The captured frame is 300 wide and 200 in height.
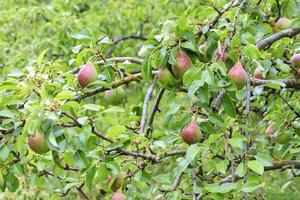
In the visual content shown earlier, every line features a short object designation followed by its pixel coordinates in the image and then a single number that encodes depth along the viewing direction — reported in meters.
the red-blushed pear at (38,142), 1.82
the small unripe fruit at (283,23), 2.40
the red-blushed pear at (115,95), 2.22
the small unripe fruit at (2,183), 2.05
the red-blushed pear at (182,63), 1.89
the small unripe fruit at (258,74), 2.33
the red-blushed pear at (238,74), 1.88
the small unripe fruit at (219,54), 1.93
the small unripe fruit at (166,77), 1.94
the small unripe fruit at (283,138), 2.63
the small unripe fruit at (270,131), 2.84
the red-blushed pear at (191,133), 1.90
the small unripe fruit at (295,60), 2.28
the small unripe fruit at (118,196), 1.98
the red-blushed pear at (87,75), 2.02
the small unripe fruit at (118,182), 2.03
